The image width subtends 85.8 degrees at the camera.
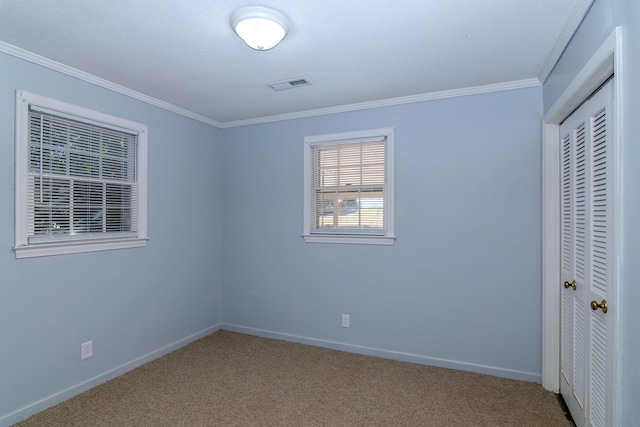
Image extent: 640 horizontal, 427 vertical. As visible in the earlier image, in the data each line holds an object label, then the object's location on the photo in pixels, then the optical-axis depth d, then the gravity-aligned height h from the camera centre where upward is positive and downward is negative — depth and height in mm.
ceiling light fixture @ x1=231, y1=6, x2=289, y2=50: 1855 +1048
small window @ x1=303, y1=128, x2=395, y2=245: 3379 +265
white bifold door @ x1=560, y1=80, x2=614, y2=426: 1726 -244
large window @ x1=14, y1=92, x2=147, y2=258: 2363 +248
